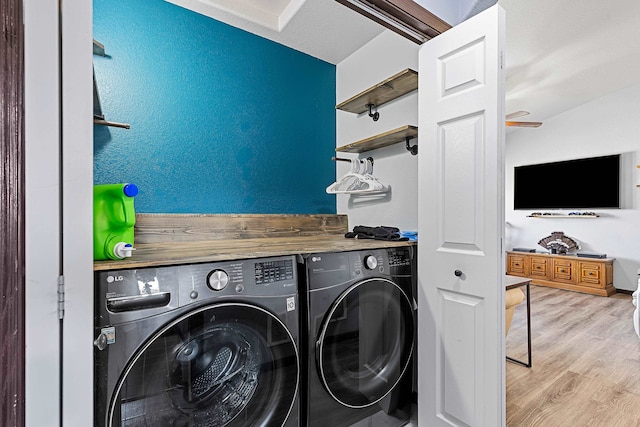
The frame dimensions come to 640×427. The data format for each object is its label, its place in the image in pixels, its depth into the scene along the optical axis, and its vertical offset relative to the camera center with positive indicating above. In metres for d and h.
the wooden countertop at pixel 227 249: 0.96 -0.16
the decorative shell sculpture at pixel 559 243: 5.00 -0.52
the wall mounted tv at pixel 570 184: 4.67 +0.45
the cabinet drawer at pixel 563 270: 4.80 -0.93
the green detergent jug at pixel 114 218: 0.95 -0.02
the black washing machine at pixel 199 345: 0.89 -0.44
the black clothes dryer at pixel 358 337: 1.29 -0.58
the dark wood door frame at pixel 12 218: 0.61 -0.01
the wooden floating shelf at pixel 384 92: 1.75 +0.75
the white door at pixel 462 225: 1.24 -0.06
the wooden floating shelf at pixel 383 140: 1.75 +0.46
